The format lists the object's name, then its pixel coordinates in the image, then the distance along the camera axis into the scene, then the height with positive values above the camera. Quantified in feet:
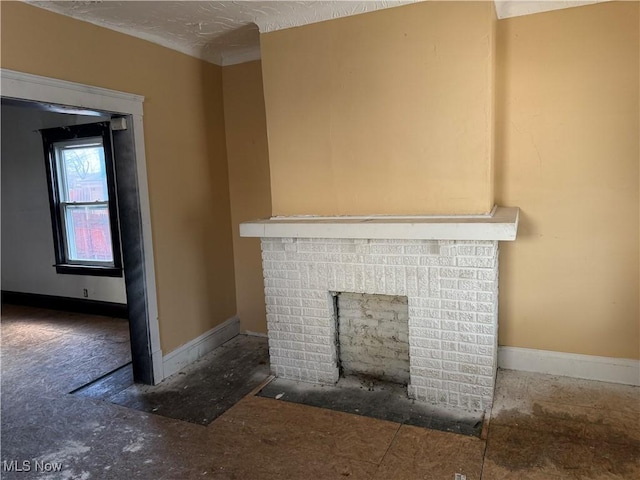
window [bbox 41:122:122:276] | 15.58 -0.01
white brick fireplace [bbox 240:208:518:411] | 8.55 -2.01
